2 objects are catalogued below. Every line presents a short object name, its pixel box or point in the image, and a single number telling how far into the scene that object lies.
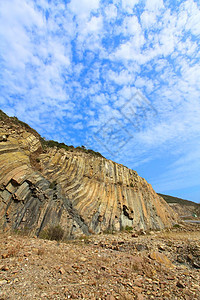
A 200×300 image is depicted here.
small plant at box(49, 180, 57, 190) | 14.23
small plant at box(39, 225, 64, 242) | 10.80
